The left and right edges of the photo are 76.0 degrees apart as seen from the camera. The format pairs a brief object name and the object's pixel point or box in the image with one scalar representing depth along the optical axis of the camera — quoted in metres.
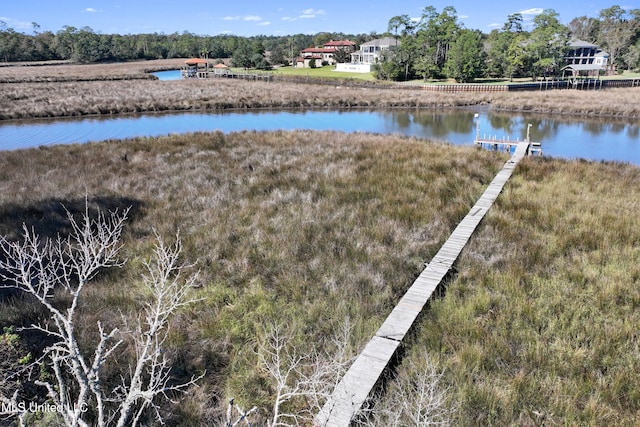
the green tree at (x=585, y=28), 89.04
